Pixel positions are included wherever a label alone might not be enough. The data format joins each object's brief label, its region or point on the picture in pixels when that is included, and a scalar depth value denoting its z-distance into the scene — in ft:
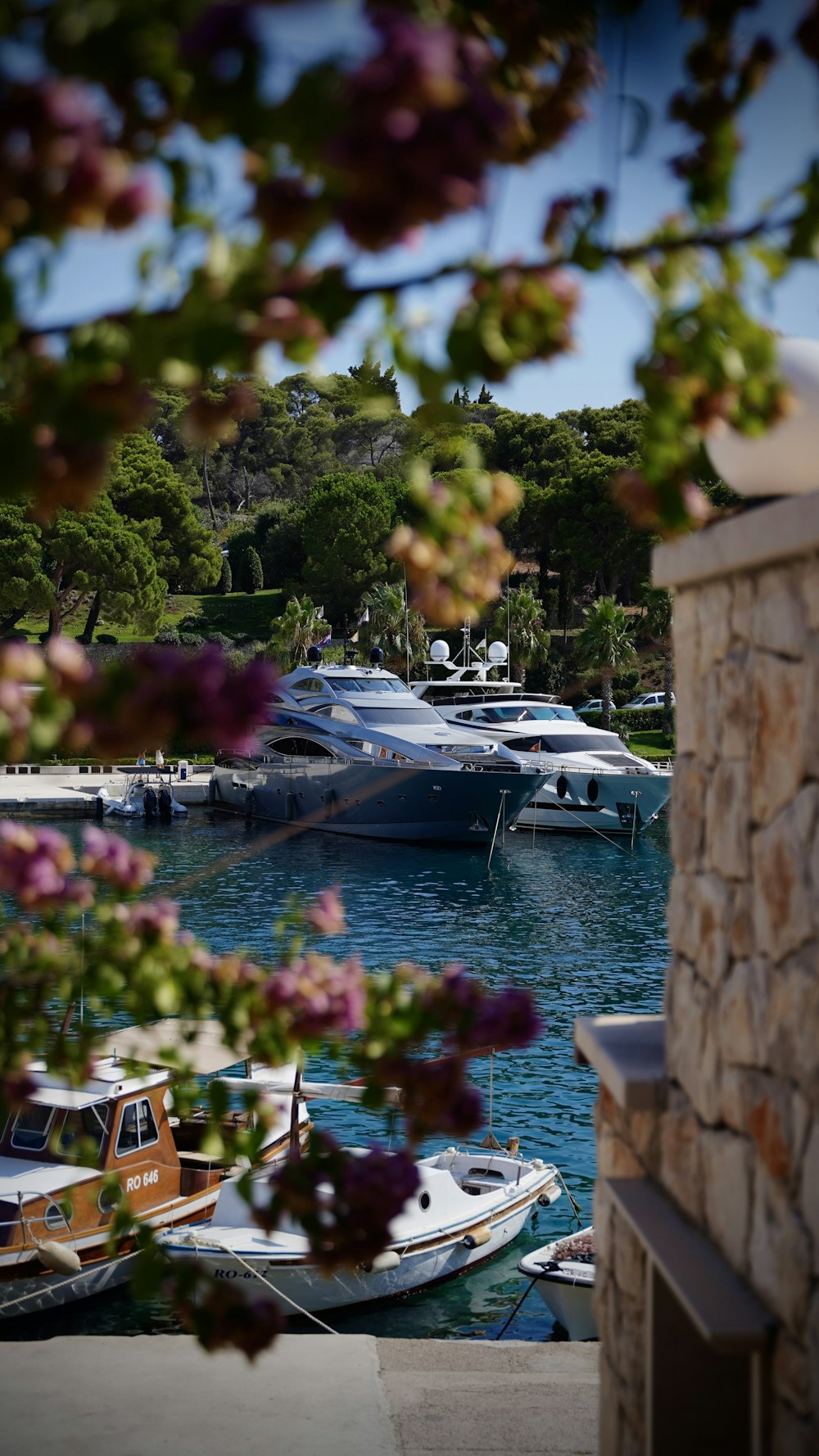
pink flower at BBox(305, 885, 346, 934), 10.83
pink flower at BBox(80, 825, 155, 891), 10.23
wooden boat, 30.09
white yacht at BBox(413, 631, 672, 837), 105.19
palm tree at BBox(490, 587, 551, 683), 163.12
